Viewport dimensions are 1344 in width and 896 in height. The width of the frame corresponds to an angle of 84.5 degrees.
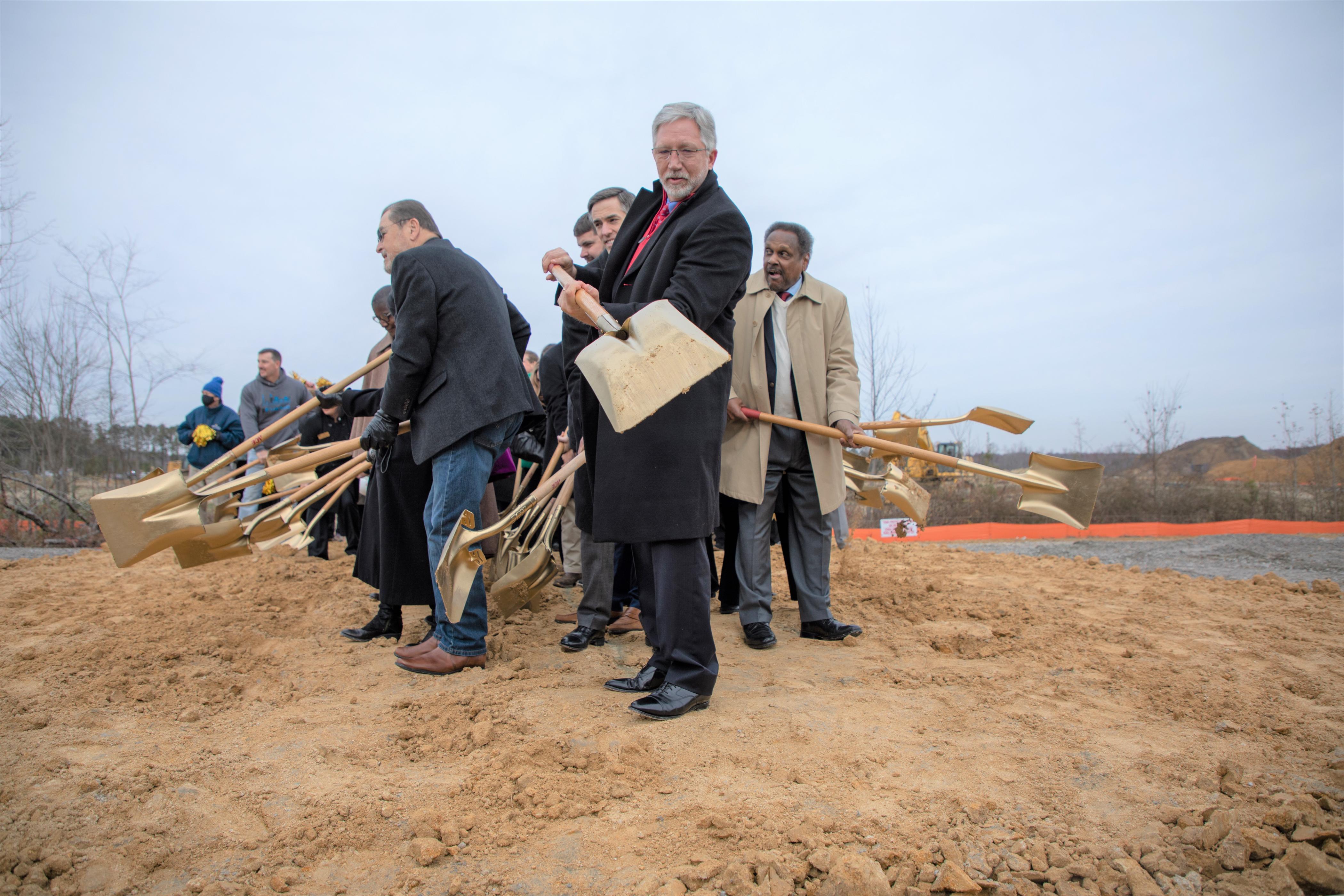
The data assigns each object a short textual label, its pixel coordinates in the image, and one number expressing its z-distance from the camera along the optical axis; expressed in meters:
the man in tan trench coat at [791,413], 3.31
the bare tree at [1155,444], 10.86
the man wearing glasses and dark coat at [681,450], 2.29
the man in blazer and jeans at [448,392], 2.81
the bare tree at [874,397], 9.86
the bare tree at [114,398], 9.91
